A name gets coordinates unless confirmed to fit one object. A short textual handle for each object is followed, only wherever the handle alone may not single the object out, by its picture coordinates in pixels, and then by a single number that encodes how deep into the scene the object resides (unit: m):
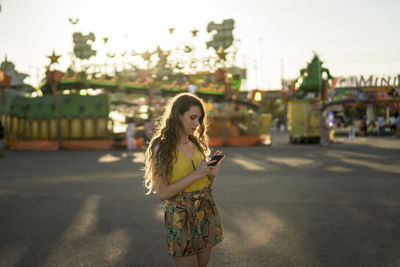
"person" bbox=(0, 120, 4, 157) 17.11
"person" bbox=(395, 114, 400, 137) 29.53
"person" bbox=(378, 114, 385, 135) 35.28
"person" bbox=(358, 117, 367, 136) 35.72
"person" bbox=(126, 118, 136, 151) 21.67
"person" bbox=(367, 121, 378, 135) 37.19
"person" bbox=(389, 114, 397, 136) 33.87
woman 2.52
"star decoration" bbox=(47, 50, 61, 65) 22.17
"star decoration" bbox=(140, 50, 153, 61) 23.56
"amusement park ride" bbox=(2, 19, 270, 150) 22.88
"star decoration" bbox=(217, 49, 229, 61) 23.75
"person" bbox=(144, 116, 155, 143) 20.38
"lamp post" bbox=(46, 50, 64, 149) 22.23
